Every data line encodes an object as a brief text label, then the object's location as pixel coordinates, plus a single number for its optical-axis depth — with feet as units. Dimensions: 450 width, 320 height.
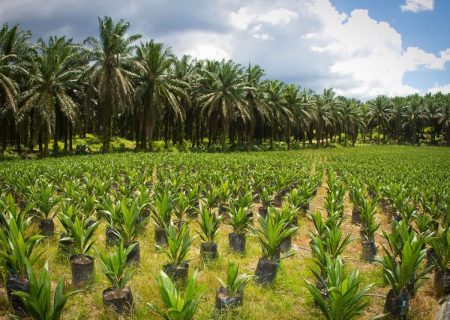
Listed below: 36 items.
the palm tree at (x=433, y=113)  263.70
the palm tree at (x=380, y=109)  252.83
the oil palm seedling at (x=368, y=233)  21.29
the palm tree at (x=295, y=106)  166.24
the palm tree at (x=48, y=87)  85.15
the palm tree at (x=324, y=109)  199.62
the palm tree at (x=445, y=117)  253.24
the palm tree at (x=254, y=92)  140.87
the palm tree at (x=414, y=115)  262.88
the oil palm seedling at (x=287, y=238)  22.31
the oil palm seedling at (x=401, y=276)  14.03
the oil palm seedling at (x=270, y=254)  17.19
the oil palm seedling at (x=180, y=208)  23.84
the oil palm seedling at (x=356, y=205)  30.91
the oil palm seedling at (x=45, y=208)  21.98
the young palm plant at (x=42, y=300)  10.62
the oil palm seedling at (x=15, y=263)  13.21
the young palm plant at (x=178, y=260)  16.15
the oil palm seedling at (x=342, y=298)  11.80
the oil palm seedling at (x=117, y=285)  13.44
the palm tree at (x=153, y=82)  107.24
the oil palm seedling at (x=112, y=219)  19.60
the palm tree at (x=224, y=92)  120.86
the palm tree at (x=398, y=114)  268.09
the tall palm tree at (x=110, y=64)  94.32
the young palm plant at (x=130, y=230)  18.45
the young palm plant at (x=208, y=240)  19.53
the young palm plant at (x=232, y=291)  13.50
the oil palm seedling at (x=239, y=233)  21.61
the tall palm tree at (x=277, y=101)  155.94
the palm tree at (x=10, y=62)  83.05
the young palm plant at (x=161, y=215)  21.44
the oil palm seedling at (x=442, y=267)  16.69
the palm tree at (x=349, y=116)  227.40
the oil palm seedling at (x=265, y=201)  29.86
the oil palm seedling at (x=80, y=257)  15.96
